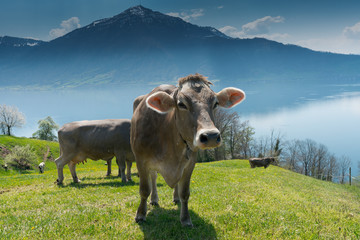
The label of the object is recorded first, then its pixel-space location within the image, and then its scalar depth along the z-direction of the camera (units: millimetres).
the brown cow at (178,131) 4805
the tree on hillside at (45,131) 88625
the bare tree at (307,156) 96362
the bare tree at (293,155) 95094
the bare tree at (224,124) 59875
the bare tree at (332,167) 91712
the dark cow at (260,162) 31141
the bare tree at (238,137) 69125
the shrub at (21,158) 47403
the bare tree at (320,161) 89244
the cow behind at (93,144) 13672
